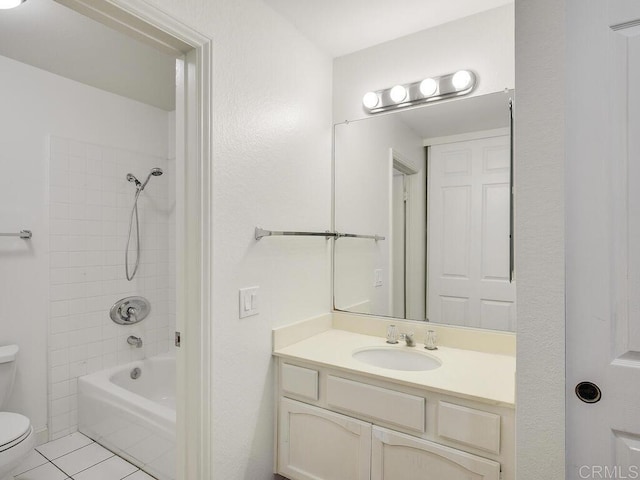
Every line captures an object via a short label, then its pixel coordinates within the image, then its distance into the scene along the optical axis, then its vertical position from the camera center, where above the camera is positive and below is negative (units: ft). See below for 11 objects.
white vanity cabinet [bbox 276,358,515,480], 4.00 -2.39
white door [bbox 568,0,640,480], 3.02 +0.04
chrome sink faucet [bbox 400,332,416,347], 5.84 -1.59
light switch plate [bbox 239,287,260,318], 4.98 -0.84
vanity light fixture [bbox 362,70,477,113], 5.76 +2.55
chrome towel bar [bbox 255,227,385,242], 5.24 +0.13
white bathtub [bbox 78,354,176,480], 6.13 -3.36
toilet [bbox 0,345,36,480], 5.09 -2.92
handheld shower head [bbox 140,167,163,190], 8.80 +1.67
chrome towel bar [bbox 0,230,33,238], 6.83 +0.15
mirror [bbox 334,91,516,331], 5.57 +0.50
